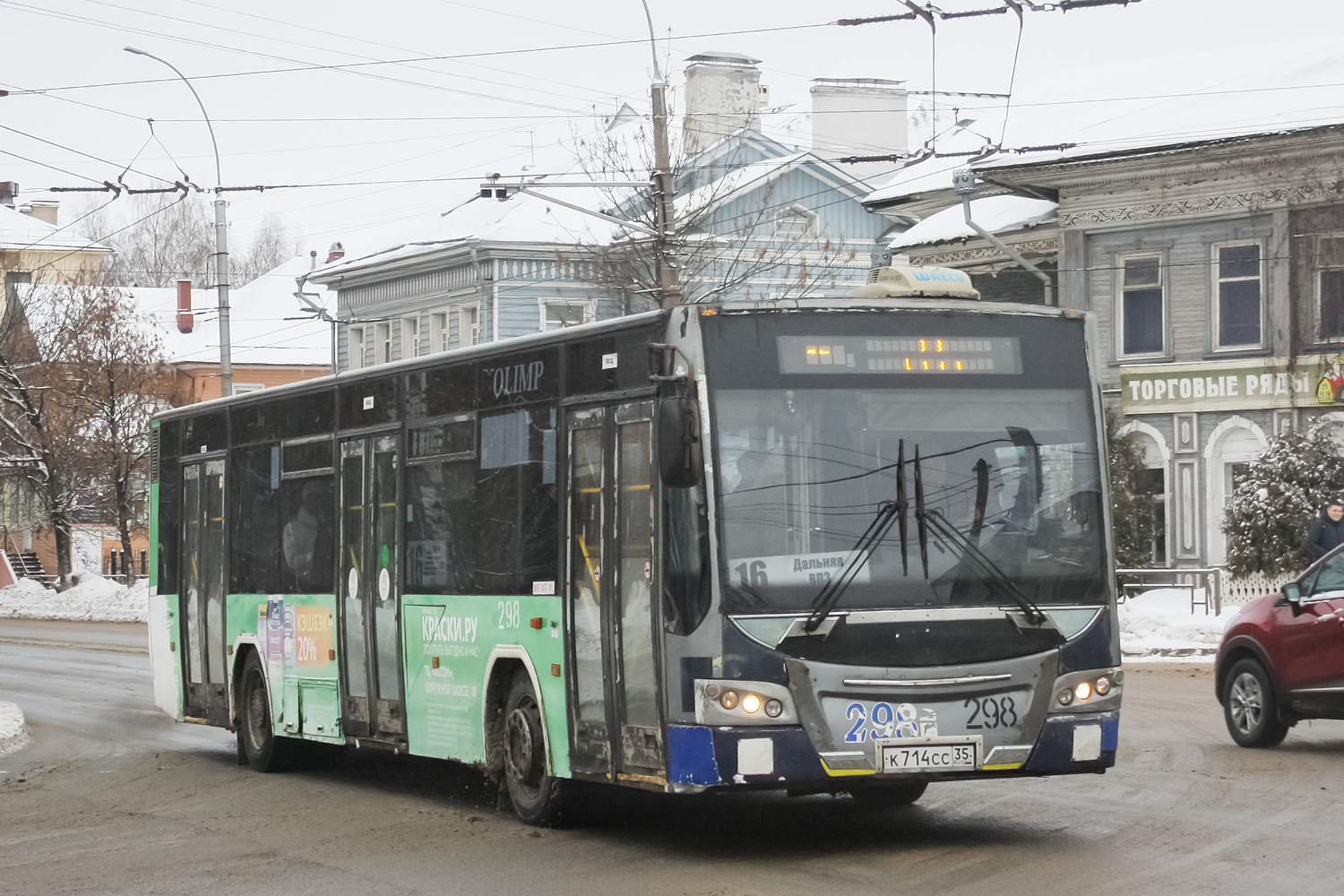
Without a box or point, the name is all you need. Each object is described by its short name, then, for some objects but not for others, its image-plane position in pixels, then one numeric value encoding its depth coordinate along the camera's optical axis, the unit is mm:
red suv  13844
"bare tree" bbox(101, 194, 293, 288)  95938
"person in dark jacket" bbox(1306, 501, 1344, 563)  20828
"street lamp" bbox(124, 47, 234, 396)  32156
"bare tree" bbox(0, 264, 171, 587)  52969
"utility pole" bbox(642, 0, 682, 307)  26812
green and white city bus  9680
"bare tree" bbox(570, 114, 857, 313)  33906
